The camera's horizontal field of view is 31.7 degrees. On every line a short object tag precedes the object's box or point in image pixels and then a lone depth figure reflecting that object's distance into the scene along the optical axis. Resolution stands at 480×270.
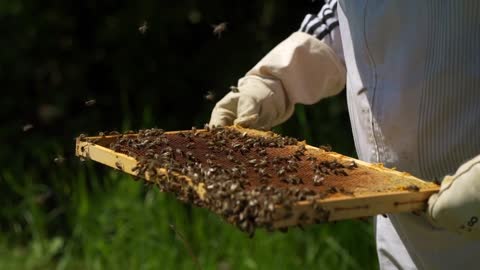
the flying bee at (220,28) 4.08
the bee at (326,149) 2.79
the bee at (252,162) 2.59
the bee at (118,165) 2.66
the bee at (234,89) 3.33
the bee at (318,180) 2.36
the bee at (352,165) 2.54
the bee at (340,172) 2.48
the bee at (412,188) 2.21
